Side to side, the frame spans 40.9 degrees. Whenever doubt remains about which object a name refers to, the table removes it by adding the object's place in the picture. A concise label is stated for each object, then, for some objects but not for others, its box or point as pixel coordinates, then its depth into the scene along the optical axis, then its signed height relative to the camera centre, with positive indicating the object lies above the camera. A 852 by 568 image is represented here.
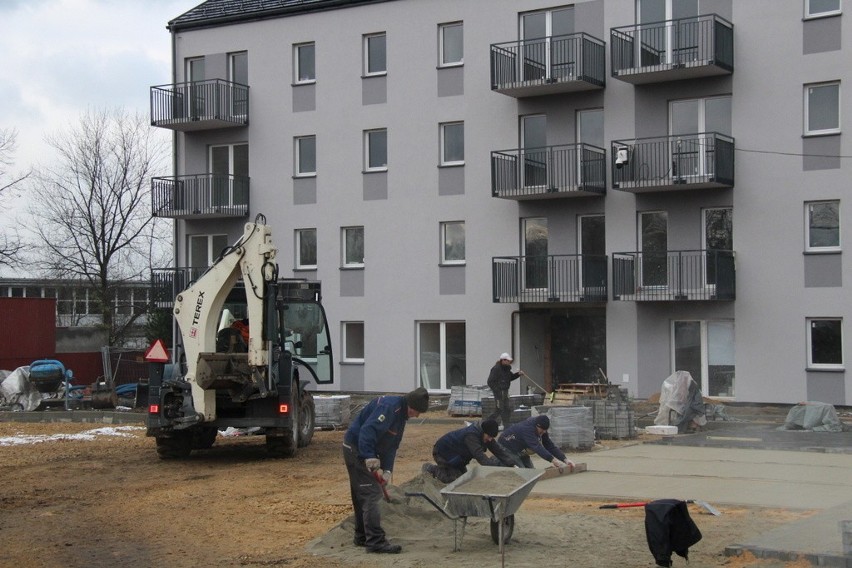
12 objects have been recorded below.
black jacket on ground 9.65 -1.95
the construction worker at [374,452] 10.91 -1.44
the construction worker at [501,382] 25.08 -1.75
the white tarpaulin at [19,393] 31.95 -2.40
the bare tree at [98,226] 52.31 +3.73
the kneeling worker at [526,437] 14.22 -1.69
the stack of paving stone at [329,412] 25.06 -2.36
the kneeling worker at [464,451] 12.74 -1.68
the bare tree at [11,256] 45.22 +2.06
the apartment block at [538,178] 29.20 +3.61
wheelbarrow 10.19 -1.77
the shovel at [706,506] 12.56 -2.32
